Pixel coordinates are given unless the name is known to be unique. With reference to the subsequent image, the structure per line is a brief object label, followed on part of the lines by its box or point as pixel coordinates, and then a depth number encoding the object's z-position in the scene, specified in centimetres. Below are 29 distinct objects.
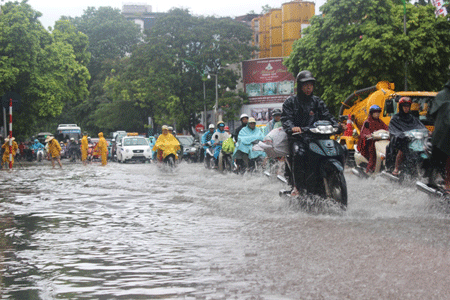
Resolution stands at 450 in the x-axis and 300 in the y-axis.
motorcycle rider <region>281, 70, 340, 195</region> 906
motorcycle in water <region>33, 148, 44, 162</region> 4797
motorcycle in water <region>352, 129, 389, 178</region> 1382
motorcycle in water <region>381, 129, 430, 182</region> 1144
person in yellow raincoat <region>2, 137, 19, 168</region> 3202
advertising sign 5947
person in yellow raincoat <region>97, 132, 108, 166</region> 3350
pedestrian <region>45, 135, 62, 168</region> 3070
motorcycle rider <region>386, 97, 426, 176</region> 1184
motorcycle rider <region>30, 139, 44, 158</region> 4997
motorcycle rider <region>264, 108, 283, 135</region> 1553
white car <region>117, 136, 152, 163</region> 3831
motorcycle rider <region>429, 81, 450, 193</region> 846
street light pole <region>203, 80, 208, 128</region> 5634
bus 5869
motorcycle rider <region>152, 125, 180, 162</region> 2286
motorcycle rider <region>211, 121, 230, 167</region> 2118
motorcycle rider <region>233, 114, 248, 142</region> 1852
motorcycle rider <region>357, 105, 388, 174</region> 1427
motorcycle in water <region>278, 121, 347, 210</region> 850
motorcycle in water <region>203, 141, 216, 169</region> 2218
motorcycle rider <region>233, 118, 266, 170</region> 1750
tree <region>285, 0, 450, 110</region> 3472
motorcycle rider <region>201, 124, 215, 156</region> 2327
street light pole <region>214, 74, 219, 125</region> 5526
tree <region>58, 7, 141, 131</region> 7406
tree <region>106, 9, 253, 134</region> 5600
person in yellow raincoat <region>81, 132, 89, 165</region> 3525
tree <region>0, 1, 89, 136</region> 4647
